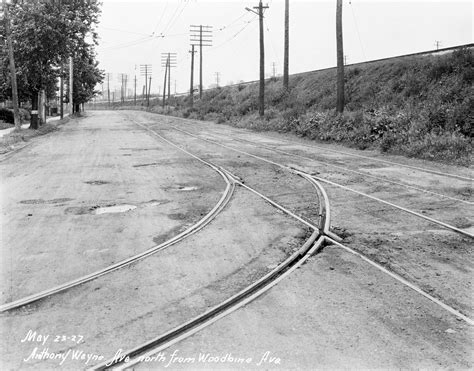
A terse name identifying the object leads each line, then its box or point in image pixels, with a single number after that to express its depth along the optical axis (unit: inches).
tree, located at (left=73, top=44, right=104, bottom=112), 2283.5
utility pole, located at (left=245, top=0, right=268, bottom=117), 1435.8
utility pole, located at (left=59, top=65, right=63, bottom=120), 1749.5
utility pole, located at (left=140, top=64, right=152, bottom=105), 4712.6
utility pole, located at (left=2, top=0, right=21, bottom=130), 965.2
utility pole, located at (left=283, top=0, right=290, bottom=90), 1440.7
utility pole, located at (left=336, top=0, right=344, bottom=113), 970.1
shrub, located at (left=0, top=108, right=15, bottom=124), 1557.6
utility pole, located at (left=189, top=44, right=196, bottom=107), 2674.7
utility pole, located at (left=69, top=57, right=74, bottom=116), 1940.2
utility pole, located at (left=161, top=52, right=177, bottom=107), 3668.8
